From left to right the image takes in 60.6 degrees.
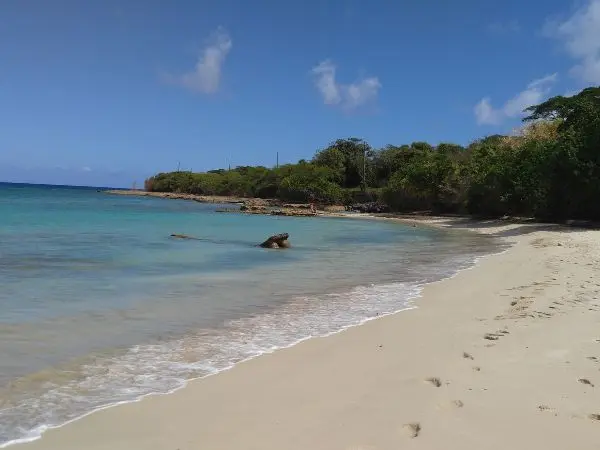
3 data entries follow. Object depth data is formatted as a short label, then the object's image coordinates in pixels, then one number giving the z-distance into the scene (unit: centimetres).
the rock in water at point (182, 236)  2333
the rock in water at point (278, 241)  1994
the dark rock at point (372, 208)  5506
